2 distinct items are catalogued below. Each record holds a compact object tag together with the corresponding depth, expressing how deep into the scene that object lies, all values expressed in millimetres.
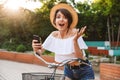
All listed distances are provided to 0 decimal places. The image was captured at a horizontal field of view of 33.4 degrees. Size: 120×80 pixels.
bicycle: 1534
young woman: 1673
